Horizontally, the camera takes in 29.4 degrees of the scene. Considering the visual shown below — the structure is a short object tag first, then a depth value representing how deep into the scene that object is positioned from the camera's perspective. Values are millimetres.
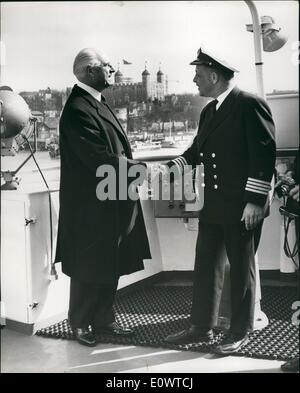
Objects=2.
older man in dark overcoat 2340
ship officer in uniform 2299
